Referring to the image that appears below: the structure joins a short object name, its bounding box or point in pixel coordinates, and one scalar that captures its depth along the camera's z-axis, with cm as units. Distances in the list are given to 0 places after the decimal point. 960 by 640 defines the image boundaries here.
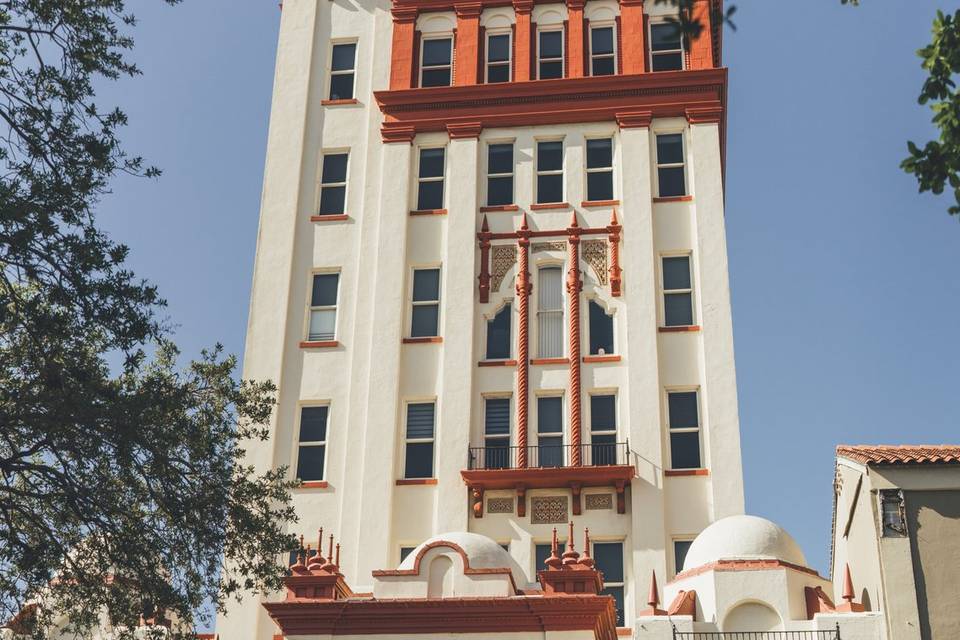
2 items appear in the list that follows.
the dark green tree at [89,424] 1736
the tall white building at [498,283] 3062
